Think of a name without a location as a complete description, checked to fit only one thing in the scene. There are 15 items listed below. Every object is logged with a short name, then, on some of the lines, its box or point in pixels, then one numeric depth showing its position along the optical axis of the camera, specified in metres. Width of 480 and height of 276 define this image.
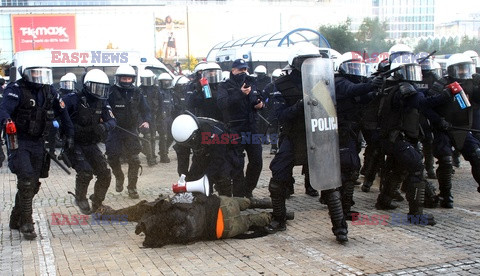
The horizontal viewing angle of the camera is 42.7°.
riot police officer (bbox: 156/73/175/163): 13.56
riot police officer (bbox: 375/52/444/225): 6.86
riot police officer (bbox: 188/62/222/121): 8.78
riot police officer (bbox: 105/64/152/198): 9.09
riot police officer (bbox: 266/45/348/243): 6.12
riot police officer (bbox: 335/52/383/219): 6.14
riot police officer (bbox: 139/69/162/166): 13.15
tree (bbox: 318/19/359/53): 44.08
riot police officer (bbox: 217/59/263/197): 7.97
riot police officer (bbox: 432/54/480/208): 7.66
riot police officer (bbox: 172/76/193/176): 8.94
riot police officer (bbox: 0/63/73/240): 6.67
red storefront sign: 74.31
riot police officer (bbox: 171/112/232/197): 6.93
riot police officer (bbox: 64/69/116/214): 7.73
